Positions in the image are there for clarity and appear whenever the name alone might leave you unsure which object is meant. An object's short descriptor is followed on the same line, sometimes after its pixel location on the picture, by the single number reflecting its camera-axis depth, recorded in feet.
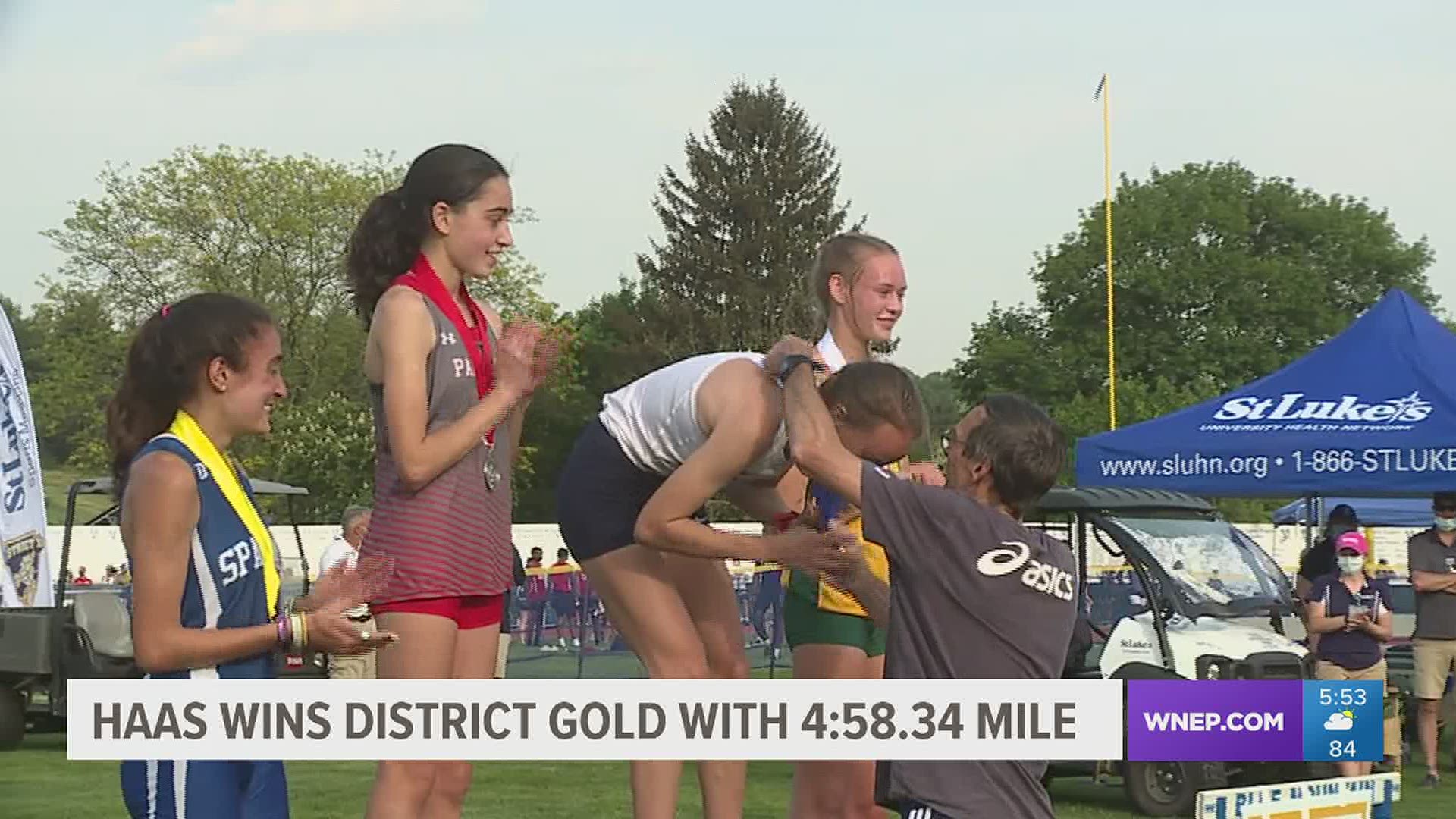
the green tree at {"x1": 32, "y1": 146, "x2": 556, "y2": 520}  191.01
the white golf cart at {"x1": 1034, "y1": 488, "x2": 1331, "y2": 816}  36.29
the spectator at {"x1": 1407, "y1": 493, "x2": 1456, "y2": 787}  45.14
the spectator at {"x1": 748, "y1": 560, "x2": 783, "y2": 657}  73.31
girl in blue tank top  12.98
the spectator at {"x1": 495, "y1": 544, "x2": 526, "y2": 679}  47.00
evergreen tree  241.14
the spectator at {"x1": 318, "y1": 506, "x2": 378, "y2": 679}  48.75
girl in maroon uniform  14.92
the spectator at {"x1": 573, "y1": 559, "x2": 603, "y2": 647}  68.59
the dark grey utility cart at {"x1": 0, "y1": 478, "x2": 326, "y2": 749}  49.37
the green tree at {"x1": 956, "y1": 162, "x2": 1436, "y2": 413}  222.28
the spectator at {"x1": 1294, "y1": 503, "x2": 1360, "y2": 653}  44.21
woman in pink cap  41.39
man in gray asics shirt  14.85
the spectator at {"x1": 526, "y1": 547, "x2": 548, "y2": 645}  71.92
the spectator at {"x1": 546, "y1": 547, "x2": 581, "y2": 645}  71.51
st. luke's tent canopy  42.55
